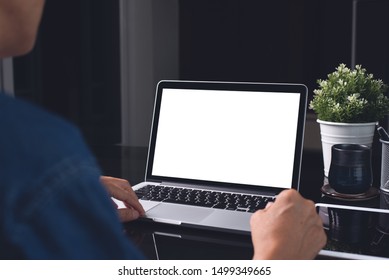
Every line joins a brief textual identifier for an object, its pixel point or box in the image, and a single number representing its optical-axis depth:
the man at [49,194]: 0.79
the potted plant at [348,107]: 1.85
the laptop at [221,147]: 1.73
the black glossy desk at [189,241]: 1.50
